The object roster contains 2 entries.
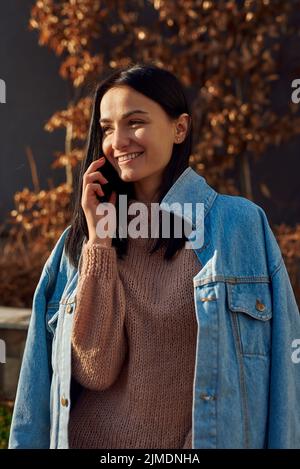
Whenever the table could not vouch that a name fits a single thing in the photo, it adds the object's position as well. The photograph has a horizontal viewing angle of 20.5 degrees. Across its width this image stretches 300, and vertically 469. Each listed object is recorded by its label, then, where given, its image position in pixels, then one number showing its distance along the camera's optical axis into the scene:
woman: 2.32
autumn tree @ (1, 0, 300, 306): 6.31
